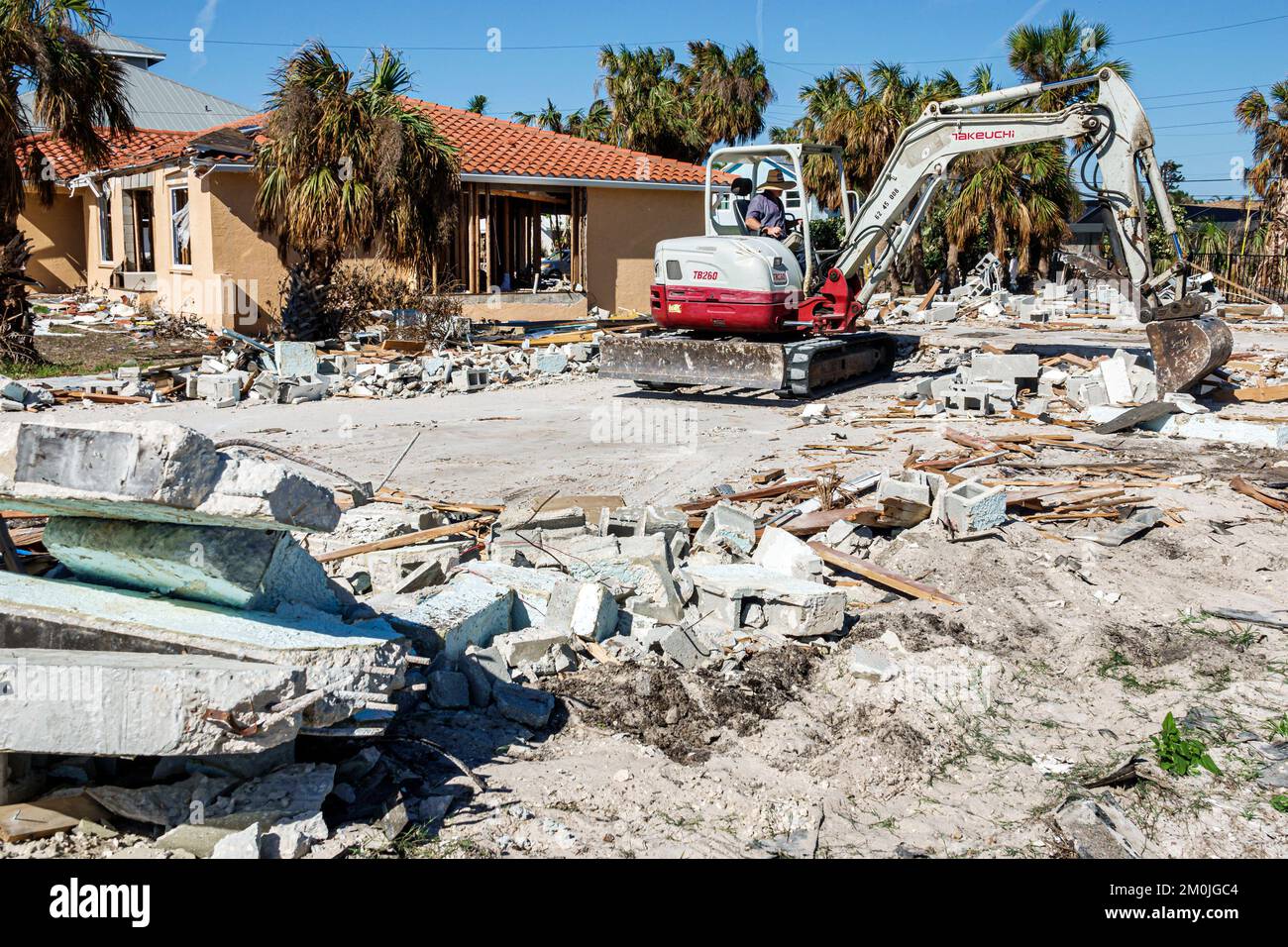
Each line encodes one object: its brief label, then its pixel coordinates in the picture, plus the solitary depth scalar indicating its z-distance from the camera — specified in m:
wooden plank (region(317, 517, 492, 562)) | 6.97
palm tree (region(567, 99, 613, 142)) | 39.91
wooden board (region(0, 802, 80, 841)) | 3.72
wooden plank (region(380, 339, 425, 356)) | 18.77
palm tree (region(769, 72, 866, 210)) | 31.52
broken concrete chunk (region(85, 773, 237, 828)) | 3.82
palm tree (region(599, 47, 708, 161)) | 38.03
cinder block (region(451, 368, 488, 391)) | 16.03
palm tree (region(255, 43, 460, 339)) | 18.22
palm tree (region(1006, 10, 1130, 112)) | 30.58
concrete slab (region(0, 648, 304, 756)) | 3.60
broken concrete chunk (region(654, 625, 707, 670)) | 5.80
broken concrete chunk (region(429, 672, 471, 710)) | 5.09
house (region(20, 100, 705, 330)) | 21.52
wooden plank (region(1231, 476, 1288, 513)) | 8.54
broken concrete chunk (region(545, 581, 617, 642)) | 5.95
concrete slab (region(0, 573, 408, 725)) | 3.95
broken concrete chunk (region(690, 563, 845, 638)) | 6.19
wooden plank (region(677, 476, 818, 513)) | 8.59
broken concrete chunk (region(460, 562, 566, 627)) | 6.20
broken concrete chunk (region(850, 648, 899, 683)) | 5.57
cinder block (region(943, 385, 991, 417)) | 12.94
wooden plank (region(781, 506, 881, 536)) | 7.93
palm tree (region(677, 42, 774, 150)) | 39.31
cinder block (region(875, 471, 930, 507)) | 8.01
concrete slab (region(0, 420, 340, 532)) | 3.61
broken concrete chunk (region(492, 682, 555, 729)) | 5.07
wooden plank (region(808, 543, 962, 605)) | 6.80
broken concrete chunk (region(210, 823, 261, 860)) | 3.63
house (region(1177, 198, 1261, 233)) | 42.45
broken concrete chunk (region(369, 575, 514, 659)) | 5.38
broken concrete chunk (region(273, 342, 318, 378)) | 15.95
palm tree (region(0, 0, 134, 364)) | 16.06
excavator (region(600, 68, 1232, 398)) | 13.05
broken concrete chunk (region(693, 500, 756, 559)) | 7.48
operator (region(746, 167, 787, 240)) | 14.74
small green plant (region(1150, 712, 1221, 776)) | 4.78
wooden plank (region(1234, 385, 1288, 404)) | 13.42
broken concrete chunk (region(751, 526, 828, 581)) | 6.95
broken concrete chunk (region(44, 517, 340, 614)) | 4.17
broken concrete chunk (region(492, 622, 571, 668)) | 5.64
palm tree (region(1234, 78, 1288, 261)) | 30.36
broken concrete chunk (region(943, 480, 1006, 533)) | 7.65
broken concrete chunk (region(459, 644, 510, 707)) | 5.23
